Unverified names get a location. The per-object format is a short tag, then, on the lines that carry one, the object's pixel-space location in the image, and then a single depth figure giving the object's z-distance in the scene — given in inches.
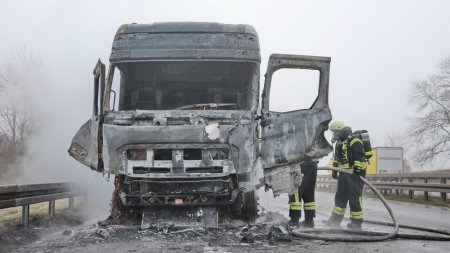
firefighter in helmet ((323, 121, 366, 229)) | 297.4
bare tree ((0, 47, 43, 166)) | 721.6
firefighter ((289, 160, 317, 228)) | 305.3
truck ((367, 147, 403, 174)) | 1173.7
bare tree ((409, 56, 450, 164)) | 1305.4
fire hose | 225.9
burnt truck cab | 247.4
